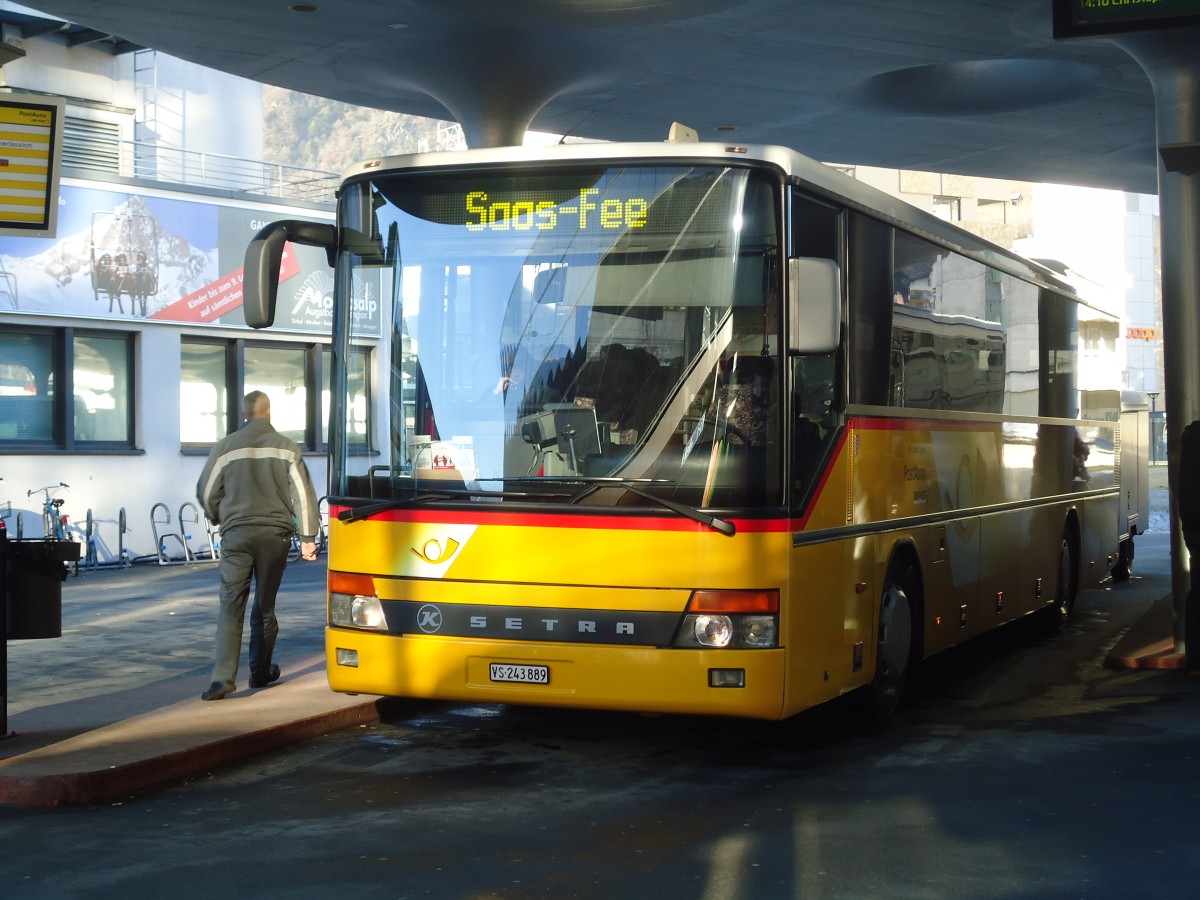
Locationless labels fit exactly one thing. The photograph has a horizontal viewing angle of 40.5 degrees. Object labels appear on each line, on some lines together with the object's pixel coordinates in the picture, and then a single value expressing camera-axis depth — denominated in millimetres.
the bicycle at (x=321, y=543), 26114
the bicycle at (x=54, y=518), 22938
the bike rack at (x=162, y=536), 24625
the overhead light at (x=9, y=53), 10589
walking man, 10727
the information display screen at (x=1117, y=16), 11750
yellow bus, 8148
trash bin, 9281
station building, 23984
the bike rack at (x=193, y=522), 25359
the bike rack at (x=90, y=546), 23781
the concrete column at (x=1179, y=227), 13055
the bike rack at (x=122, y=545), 24375
